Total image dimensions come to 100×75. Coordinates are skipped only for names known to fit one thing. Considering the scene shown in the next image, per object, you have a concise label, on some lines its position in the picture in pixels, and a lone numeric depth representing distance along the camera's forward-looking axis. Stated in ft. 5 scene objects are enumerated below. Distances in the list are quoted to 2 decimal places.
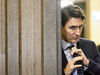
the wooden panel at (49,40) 6.39
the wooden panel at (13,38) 6.38
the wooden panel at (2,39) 6.37
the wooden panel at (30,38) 6.38
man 6.71
